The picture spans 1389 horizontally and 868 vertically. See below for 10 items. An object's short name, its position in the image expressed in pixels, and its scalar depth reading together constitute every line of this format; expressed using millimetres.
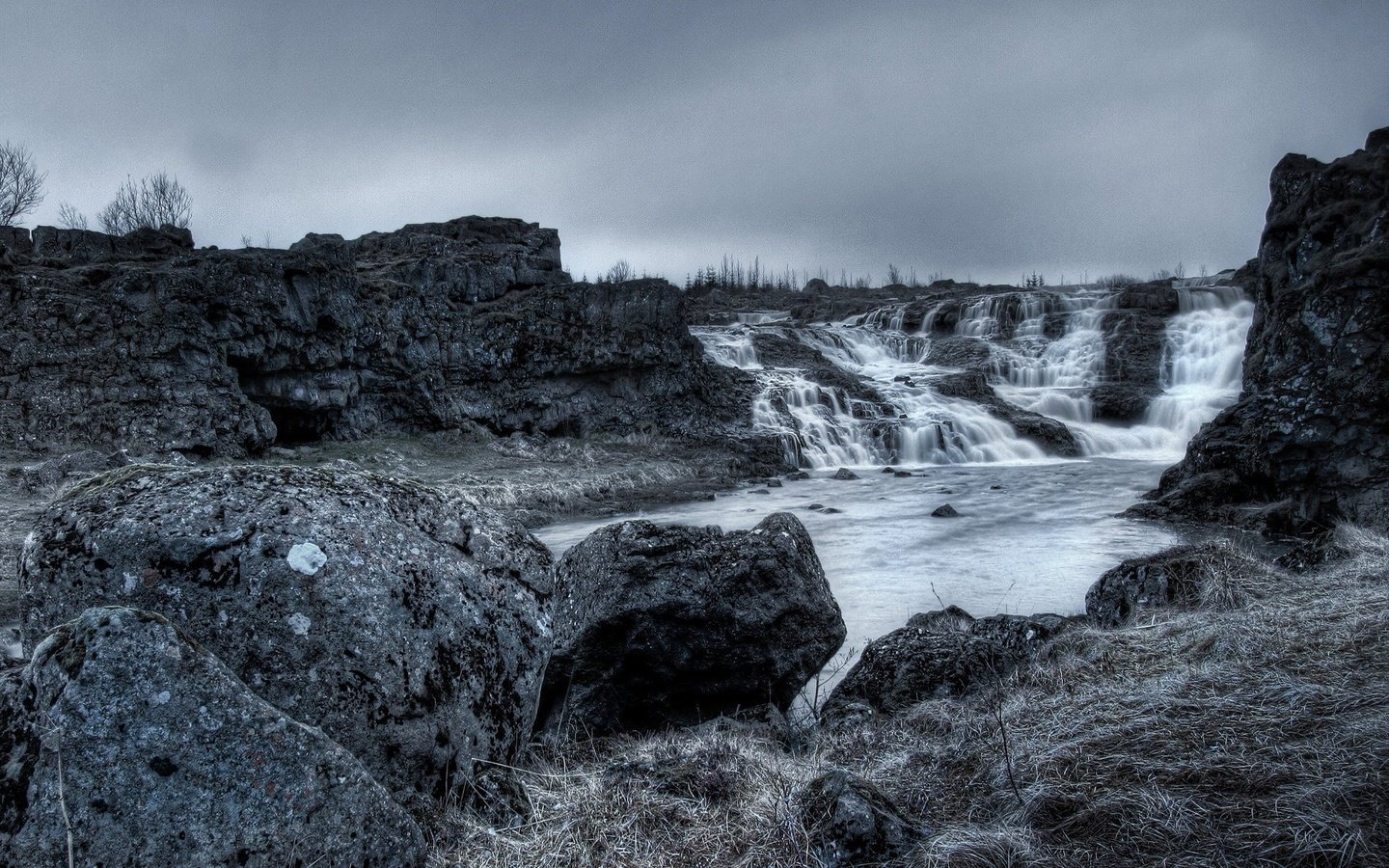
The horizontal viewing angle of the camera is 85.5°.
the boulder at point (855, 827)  2879
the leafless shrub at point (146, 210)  56469
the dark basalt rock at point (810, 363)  34031
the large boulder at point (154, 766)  2369
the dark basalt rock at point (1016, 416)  29125
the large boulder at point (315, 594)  3197
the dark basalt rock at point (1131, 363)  31469
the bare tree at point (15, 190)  42875
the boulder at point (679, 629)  5914
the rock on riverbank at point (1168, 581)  6836
